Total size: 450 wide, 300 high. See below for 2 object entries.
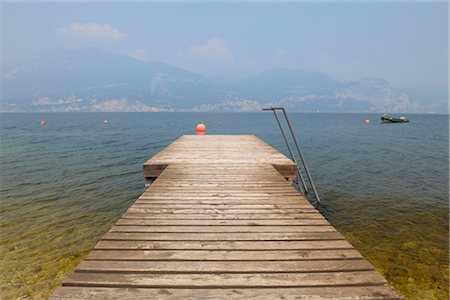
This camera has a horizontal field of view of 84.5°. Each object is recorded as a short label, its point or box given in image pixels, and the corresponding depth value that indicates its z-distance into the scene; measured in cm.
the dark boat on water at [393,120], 7926
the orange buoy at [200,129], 2395
